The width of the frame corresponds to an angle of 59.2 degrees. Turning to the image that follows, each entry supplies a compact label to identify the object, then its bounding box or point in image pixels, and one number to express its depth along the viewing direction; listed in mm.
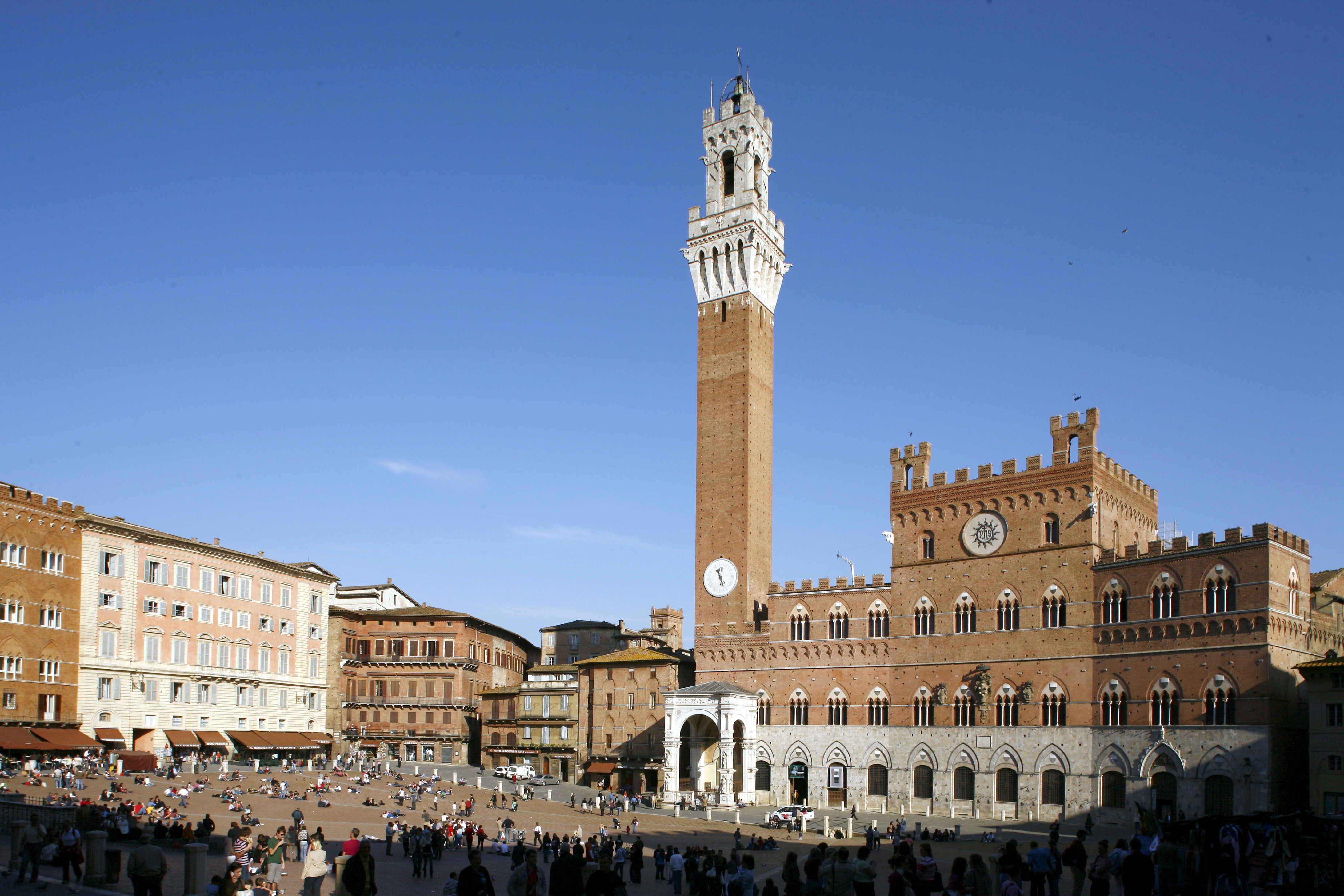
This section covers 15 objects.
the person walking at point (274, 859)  24906
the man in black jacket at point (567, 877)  15453
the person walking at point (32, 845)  24516
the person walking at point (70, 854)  24906
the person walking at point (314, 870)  21531
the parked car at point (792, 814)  53625
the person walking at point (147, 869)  20578
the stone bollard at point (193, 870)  22609
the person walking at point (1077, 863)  22281
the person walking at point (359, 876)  19719
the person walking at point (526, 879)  16875
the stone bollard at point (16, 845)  26062
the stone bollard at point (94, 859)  24766
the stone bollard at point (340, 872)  20156
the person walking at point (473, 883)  15586
